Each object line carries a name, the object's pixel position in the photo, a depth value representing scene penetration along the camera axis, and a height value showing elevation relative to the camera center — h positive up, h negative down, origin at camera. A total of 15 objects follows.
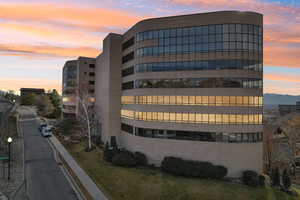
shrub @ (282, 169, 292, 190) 34.97 -12.21
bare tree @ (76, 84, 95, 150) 51.61 -2.28
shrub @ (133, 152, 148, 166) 38.59 -9.87
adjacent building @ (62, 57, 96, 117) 76.38 +6.73
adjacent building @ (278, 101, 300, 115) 117.43 -4.67
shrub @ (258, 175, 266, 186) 33.81 -11.65
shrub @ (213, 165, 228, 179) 33.91 -10.43
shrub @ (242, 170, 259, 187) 32.97 -11.11
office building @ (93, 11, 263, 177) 35.41 +1.55
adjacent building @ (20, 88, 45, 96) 192.48 +6.81
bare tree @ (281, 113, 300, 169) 48.00 -7.53
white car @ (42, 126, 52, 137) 56.69 -8.13
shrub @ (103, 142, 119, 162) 39.31 -9.23
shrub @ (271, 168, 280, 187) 35.12 -11.71
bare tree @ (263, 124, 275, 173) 48.51 -10.16
